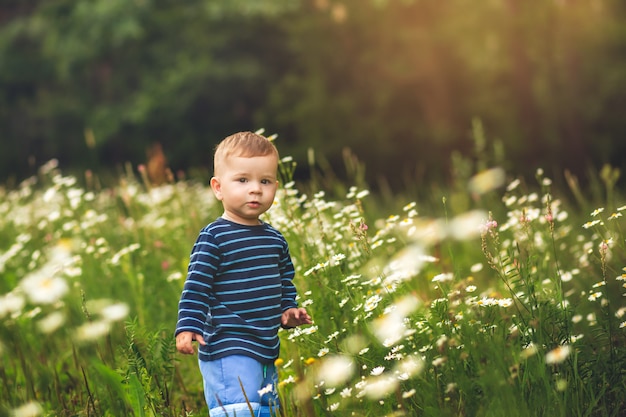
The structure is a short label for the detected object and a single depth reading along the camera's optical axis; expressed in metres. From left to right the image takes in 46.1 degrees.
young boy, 2.33
